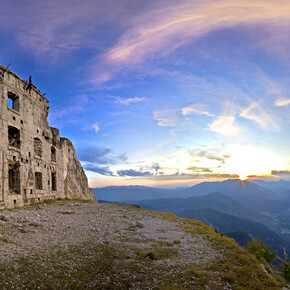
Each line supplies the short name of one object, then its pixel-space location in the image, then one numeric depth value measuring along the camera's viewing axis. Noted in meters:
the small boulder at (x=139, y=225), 16.62
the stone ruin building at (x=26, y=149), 21.53
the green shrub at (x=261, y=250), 16.84
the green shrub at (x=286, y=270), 14.27
